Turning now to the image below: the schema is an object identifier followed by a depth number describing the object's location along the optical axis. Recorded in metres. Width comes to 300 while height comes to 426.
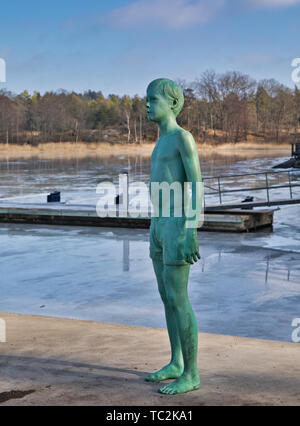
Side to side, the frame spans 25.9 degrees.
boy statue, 4.95
